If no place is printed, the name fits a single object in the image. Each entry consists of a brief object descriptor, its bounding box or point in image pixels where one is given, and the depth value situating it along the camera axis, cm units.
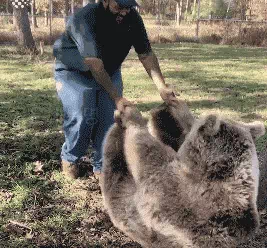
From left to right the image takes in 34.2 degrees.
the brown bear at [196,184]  273
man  382
